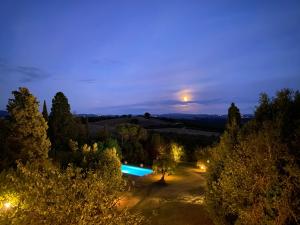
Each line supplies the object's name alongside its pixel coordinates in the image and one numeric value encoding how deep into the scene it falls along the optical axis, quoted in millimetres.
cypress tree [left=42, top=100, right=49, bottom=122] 25048
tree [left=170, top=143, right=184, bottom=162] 24910
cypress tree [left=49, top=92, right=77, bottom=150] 21845
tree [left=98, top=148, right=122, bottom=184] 14679
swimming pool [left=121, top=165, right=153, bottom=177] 21927
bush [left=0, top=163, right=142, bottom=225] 4892
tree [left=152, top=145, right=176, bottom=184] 19253
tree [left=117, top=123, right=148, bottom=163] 25163
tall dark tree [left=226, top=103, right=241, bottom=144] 22520
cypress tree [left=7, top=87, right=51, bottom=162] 14079
